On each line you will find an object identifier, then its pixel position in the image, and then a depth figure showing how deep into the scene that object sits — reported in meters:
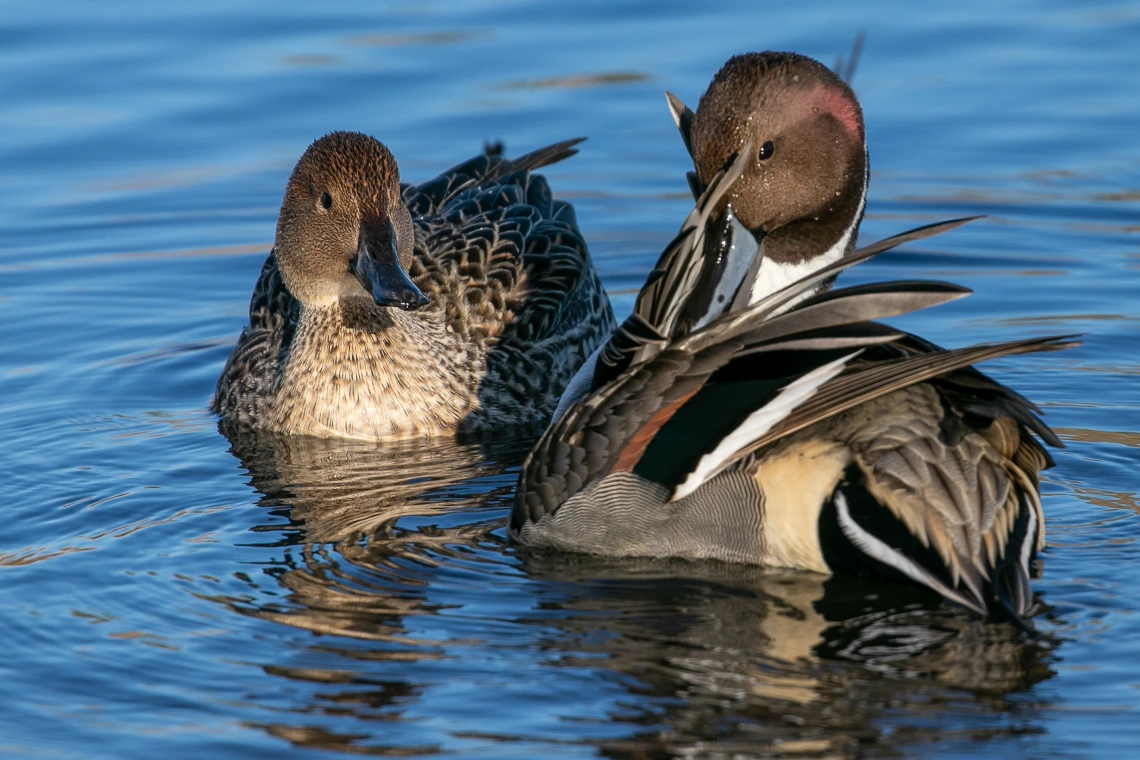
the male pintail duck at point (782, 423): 10.48
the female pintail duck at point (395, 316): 15.93
